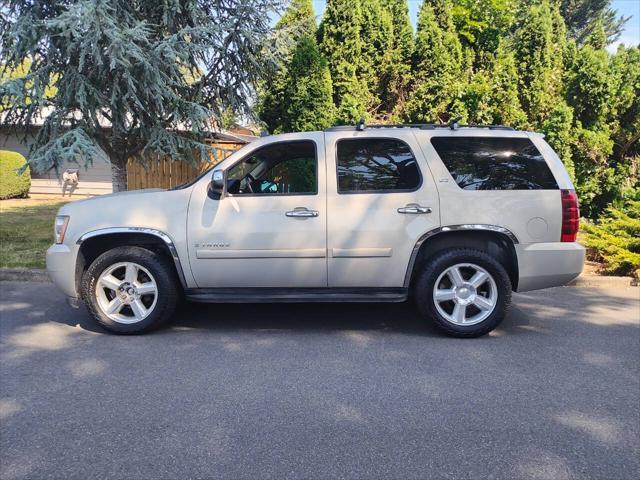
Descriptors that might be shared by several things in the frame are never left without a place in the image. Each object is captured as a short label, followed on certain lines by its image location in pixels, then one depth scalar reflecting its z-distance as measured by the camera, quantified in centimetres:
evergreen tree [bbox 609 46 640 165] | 973
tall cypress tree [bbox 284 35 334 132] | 926
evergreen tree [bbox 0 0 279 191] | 723
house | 1875
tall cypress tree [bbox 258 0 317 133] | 912
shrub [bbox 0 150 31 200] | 1700
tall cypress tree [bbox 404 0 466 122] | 973
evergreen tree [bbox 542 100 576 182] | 955
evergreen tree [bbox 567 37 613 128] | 966
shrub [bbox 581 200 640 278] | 718
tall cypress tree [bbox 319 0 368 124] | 971
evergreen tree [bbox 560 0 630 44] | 3341
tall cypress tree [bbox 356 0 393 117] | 1005
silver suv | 474
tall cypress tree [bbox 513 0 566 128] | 1058
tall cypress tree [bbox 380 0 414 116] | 1027
